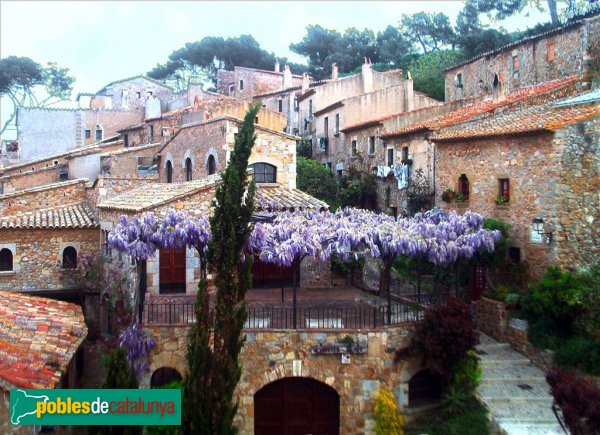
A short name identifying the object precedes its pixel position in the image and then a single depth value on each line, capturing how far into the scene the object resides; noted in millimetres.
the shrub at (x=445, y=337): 13148
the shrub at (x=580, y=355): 13773
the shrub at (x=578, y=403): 9625
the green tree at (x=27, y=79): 52997
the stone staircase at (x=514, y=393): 12694
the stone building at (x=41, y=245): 19594
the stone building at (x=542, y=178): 16094
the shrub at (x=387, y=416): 12922
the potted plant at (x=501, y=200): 17922
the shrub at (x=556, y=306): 14680
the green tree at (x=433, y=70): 36812
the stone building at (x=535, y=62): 19578
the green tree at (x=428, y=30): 48875
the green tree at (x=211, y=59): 57625
